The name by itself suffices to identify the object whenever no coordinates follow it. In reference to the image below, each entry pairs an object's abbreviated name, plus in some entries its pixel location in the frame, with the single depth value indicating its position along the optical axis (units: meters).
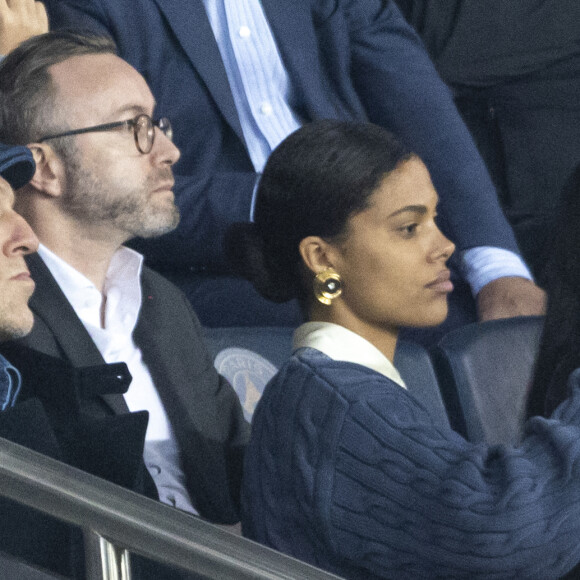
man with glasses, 13.40
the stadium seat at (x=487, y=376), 13.66
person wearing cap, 13.05
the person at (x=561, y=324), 13.28
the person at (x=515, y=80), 14.43
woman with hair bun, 13.10
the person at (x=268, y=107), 13.80
